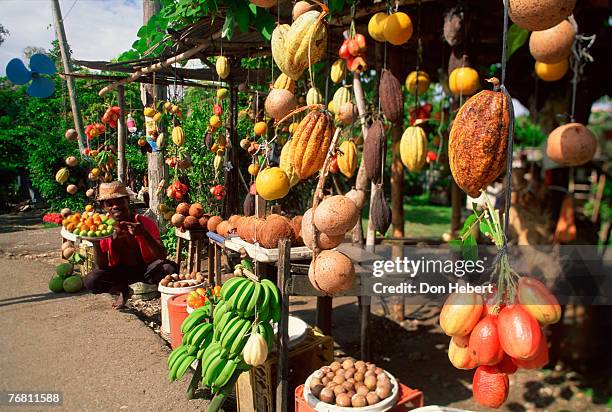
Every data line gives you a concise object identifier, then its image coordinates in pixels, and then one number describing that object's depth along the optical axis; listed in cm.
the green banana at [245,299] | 252
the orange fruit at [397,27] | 264
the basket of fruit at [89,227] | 500
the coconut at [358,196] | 289
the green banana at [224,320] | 272
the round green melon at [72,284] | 607
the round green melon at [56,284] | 609
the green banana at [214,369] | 269
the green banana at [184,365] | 295
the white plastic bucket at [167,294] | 435
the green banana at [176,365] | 299
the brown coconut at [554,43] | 179
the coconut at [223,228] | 473
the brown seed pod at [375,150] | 272
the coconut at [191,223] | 584
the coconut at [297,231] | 341
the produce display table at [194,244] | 594
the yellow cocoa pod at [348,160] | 271
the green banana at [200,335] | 301
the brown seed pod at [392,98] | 280
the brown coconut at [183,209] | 602
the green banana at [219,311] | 279
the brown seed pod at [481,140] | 121
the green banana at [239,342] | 258
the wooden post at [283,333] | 254
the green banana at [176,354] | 307
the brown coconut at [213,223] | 543
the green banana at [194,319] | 312
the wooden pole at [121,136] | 752
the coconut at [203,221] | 586
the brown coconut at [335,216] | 147
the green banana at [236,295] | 254
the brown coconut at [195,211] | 593
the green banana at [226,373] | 269
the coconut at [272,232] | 322
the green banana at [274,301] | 263
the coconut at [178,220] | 586
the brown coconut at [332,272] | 156
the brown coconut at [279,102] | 180
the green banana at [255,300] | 252
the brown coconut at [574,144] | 202
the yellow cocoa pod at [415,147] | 272
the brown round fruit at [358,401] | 237
